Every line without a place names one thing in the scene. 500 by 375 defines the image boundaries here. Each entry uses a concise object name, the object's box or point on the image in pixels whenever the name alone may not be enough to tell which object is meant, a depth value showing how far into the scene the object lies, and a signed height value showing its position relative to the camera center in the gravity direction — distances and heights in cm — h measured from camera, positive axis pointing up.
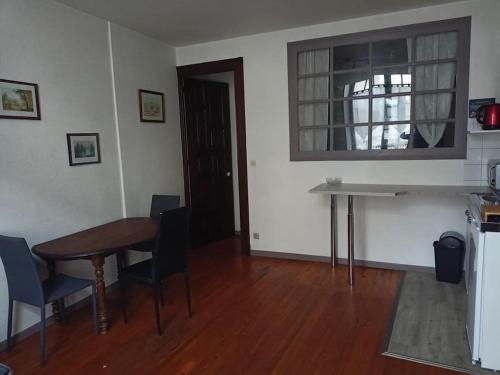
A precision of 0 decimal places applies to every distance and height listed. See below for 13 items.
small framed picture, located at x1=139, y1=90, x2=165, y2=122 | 390 +49
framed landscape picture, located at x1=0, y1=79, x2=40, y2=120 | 258 +40
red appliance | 290 +17
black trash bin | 329 -104
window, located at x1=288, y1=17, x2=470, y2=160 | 334 +47
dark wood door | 464 -13
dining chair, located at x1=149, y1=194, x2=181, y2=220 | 350 -50
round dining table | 251 -65
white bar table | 311 -42
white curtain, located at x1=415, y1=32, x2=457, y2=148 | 334 +55
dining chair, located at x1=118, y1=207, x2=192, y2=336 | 265 -79
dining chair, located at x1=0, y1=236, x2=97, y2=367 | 231 -83
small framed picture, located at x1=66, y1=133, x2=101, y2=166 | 309 +5
